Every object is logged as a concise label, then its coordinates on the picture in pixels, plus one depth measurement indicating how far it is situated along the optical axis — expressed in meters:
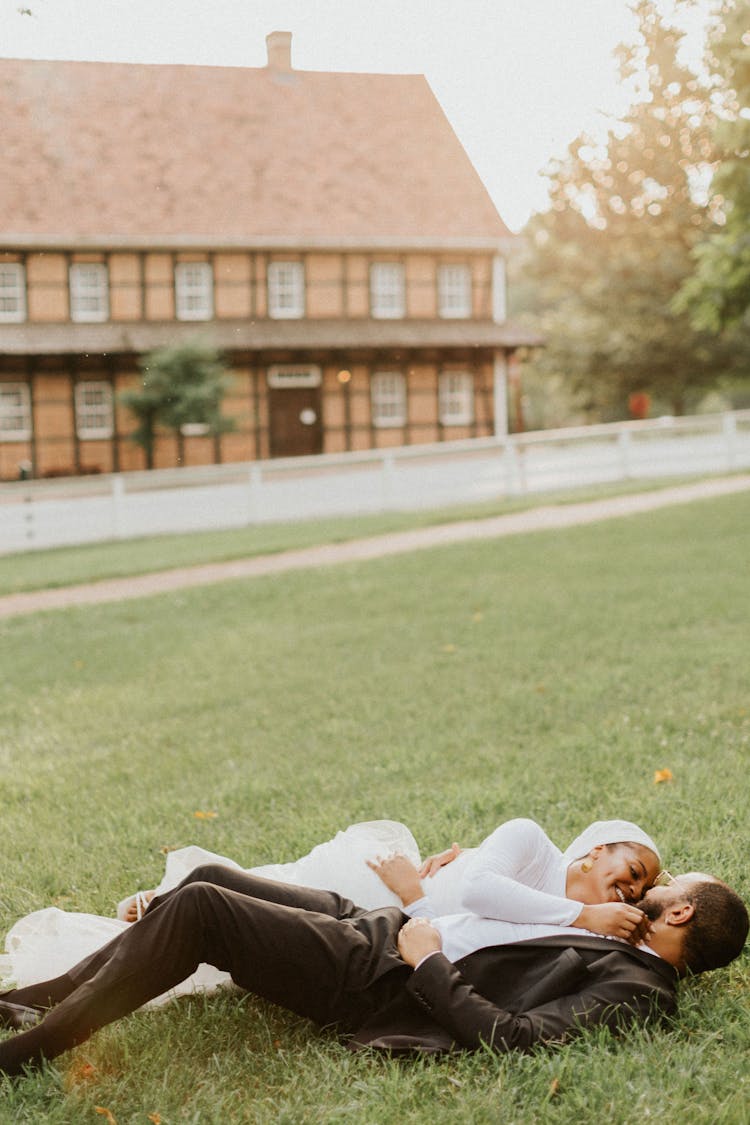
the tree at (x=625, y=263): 34.06
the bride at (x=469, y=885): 3.07
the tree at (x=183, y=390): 25.36
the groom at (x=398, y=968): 2.84
